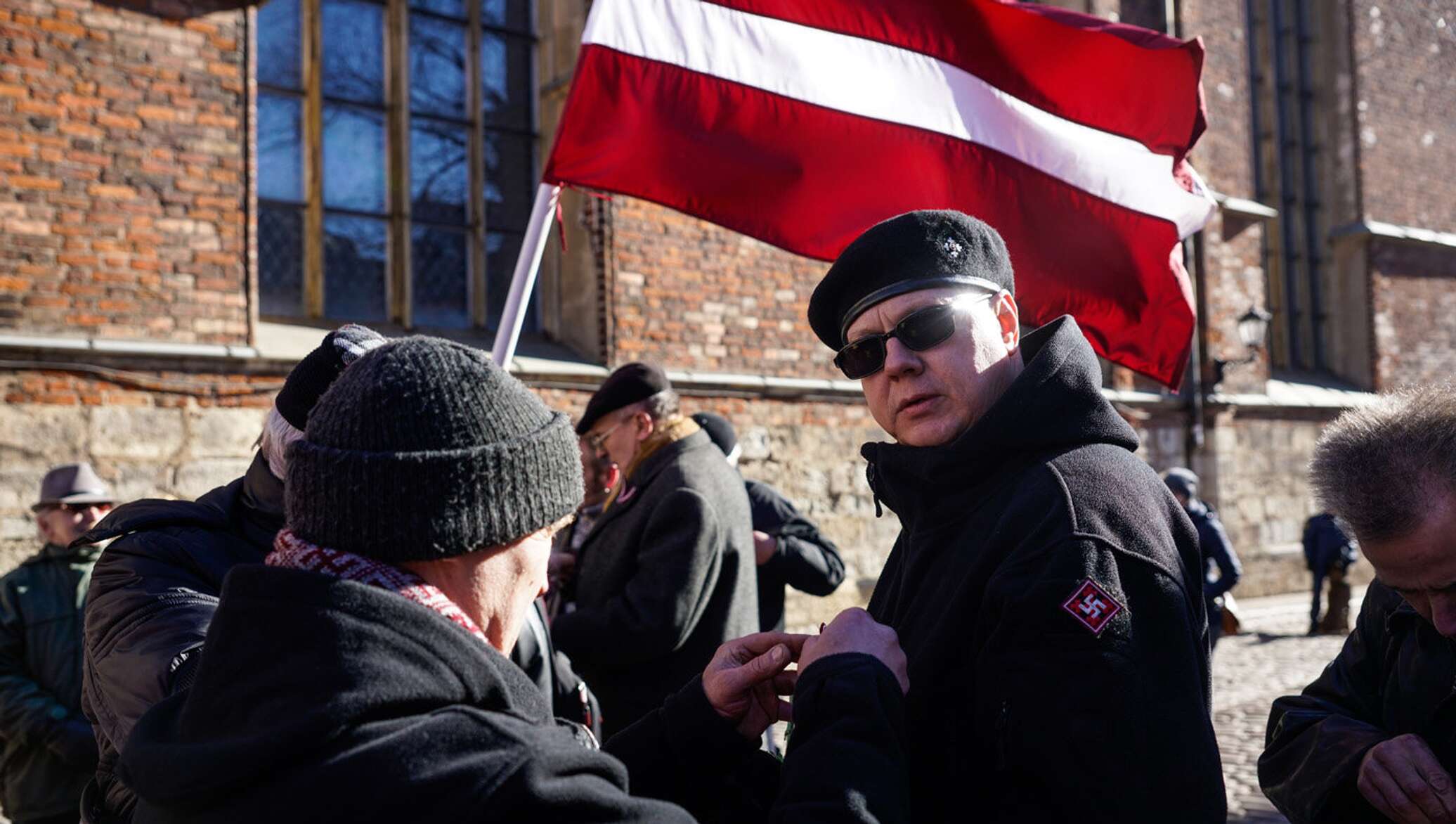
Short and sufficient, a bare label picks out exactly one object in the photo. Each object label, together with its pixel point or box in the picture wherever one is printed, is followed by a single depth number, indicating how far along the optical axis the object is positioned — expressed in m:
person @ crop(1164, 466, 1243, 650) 6.55
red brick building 6.36
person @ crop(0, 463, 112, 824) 3.79
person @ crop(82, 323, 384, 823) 1.78
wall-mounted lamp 13.03
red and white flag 3.67
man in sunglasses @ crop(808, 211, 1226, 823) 1.50
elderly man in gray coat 3.43
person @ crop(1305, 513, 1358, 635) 11.19
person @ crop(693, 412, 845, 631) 4.39
